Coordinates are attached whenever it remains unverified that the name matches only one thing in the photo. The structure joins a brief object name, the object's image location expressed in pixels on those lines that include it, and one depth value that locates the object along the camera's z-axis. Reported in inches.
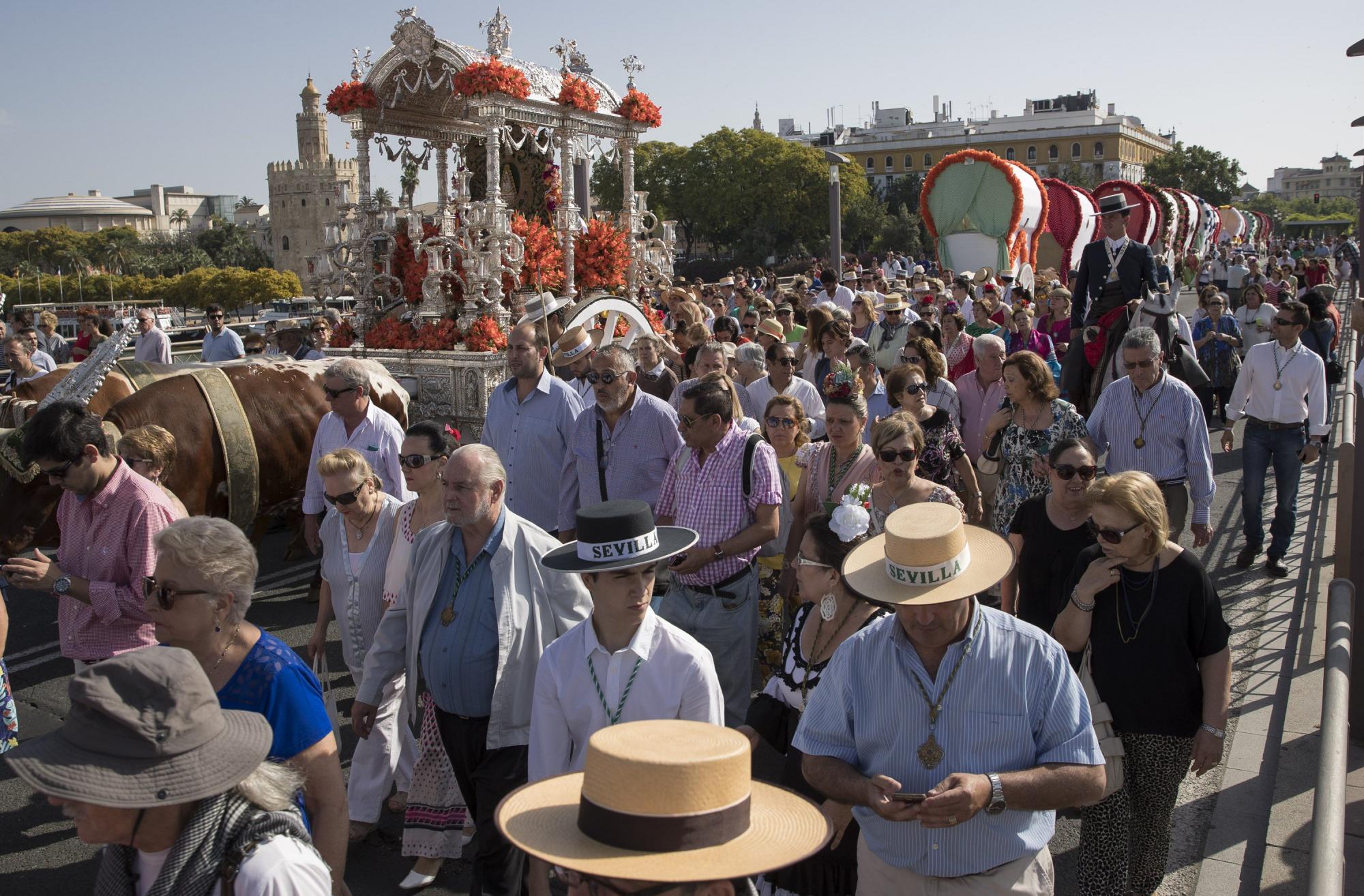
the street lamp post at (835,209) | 740.0
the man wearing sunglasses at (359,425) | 254.7
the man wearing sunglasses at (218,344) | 478.6
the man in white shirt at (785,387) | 303.0
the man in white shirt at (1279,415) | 320.2
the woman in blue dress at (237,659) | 119.4
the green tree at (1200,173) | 3732.8
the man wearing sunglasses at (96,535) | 173.5
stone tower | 4466.0
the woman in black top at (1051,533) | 186.5
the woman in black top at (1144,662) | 150.0
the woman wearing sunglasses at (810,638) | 146.4
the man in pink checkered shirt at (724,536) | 202.7
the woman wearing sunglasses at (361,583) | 192.7
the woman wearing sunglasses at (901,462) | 203.2
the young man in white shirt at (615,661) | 127.1
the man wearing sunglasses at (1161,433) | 242.1
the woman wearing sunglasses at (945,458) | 250.8
